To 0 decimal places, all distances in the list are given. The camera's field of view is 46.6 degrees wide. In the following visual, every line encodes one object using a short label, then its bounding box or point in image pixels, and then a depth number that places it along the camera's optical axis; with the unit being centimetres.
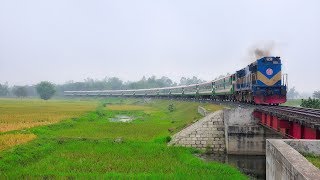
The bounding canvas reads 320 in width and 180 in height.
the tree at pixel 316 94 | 13352
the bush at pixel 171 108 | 7618
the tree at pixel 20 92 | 17362
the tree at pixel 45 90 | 14362
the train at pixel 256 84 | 3141
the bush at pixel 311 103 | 5177
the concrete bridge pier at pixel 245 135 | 3003
